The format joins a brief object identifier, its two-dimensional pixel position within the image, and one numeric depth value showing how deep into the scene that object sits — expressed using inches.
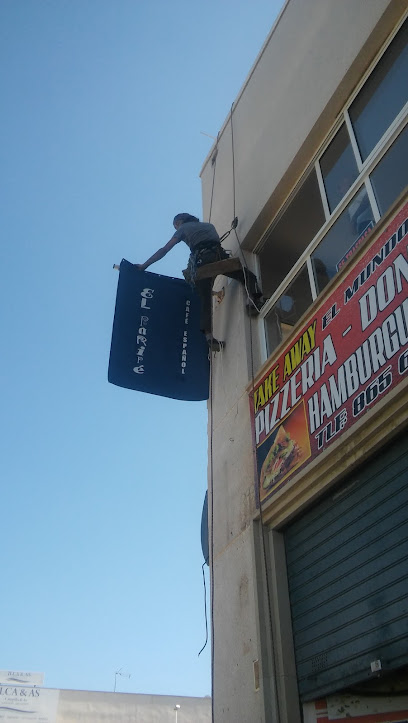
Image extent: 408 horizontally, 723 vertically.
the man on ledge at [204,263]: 290.0
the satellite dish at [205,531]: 273.9
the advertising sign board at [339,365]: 176.2
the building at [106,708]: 1195.3
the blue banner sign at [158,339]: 286.0
